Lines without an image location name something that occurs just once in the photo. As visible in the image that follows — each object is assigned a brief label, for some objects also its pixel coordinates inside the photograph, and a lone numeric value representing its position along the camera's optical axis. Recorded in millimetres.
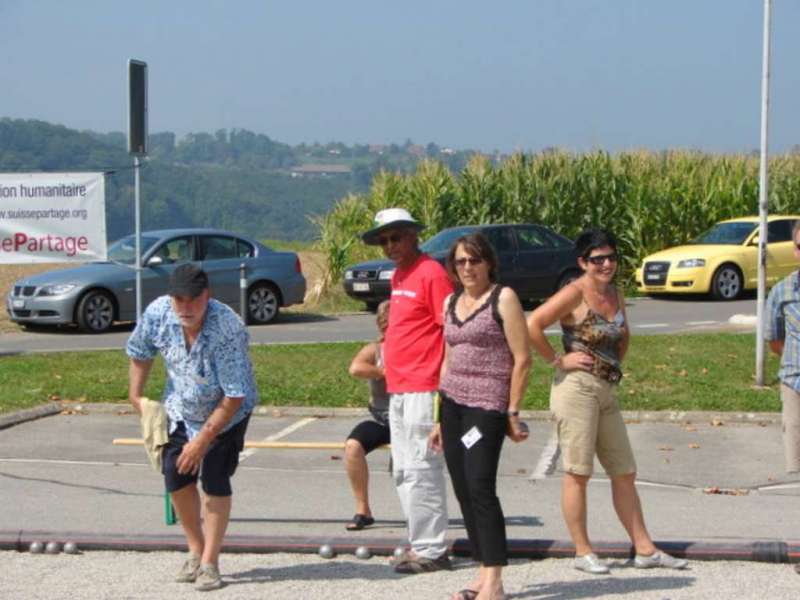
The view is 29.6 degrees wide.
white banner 17828
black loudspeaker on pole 15070
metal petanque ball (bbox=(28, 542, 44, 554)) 8156
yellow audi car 27625
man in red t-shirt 7504
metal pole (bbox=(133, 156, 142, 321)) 15016
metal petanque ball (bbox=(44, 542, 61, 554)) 8148
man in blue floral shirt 7180
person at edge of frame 7531
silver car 22453
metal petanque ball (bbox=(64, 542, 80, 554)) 8131
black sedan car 26266
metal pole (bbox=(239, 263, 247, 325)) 22484
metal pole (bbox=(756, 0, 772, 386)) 14188
